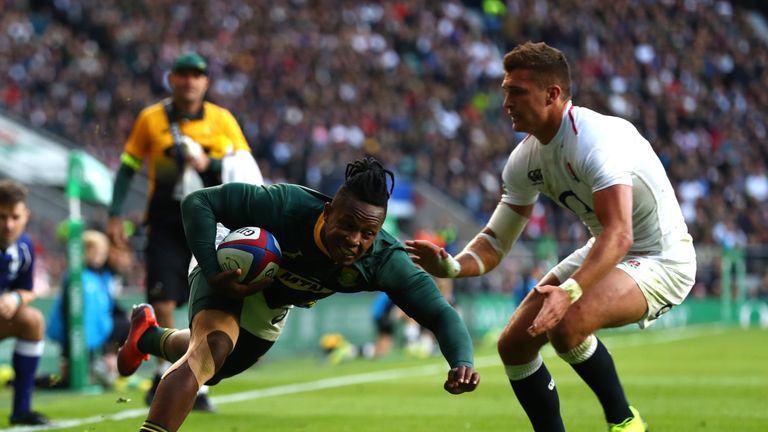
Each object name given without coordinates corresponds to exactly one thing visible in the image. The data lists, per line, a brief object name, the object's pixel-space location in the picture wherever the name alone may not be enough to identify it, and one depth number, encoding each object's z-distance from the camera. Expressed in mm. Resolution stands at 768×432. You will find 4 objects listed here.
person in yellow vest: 19031
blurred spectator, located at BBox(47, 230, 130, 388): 26172
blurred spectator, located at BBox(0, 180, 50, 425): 16953
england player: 12352
